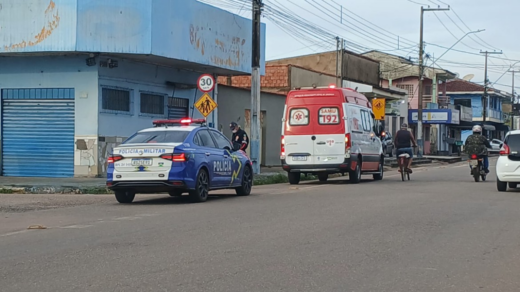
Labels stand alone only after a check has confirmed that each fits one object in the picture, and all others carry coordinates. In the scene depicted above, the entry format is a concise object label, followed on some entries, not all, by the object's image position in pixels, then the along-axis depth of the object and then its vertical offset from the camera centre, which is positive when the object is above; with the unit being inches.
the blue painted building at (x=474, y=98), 3221.0 +196.5
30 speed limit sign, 830.5 +61.1
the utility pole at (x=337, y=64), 1766.7 +182.3
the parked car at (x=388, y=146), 1770.7 -8.3
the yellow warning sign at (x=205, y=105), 842.8 +37.6
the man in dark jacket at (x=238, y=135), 866.8 +5.2
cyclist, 925.8 +0.9
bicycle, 917.8 -22.0
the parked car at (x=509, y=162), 698.2 -15.7
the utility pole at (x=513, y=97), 3274.6 +213.5
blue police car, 567.2 -18.6
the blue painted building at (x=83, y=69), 819.4 +77.7
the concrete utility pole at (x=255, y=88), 964.6 +66.8
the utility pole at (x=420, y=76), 1870.1 +164.6
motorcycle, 871.7 -25.0
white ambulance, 829.2 +8.9
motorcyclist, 879.7 -1.1
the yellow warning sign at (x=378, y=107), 1354.6 +62.4
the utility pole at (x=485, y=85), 2762.3 +218.2
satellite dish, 2984.7 +261.8
